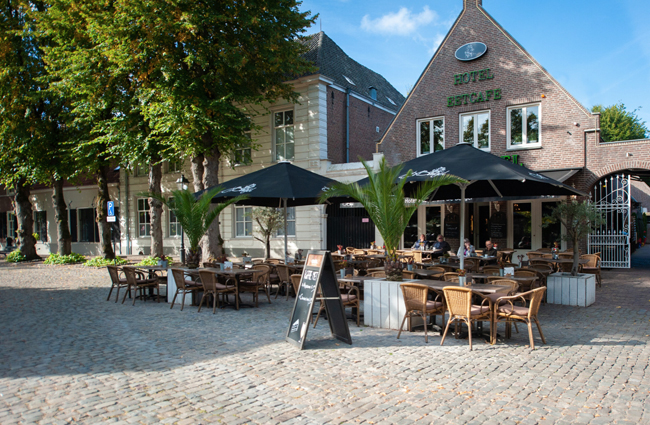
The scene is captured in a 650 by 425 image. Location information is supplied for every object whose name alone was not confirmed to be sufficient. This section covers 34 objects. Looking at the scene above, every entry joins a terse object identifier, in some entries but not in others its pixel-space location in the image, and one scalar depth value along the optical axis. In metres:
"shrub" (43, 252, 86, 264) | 20.75
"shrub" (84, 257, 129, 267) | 18.83
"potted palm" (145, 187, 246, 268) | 10.44
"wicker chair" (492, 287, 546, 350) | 6.00
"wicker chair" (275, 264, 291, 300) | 10.22
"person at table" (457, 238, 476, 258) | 12.66
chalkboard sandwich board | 6.29
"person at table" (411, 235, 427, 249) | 14.72
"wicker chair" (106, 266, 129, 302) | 10.54
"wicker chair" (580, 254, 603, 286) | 11.31
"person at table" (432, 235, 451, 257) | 12.81
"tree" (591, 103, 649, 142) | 41.88
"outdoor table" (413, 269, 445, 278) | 8.46
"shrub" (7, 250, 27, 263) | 22.69
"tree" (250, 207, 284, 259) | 17.91
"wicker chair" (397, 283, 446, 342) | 6.53
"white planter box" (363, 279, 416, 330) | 7.20
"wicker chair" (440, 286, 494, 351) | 6.12
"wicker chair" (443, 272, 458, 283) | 7.75
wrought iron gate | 15.36
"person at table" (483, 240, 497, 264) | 12.06
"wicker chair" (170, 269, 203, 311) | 9.27
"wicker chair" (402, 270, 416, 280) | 8.14
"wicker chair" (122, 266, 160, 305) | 10.16
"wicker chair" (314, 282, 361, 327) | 7.49
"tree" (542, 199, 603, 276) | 10.14
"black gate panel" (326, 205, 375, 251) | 19.17
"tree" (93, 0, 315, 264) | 14.49
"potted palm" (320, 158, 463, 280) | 7.46
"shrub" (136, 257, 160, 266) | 17.07
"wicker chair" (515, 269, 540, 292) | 7.87
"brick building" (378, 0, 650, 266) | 15.02
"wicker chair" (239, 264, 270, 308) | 9.48
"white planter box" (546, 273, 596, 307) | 9.09
